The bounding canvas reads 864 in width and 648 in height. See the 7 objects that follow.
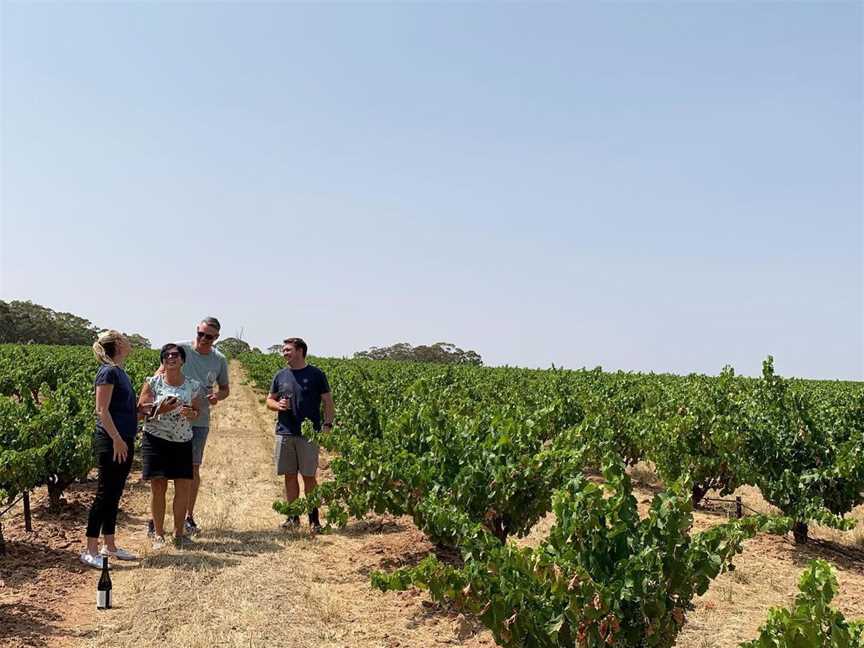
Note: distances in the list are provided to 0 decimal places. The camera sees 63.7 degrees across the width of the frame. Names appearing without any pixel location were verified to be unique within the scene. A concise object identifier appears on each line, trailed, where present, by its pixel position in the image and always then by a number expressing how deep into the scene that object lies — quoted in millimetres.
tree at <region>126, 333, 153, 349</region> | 133150
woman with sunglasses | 6910
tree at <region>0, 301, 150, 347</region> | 88250
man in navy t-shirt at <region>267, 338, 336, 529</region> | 7988
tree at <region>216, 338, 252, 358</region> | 108106
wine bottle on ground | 5430
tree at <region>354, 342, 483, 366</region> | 121438
